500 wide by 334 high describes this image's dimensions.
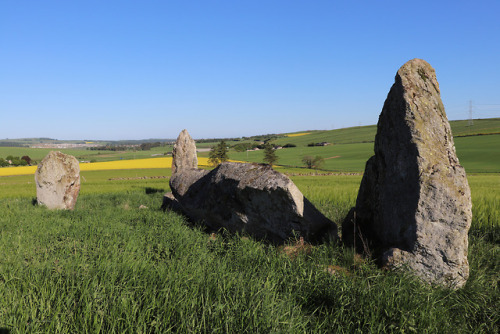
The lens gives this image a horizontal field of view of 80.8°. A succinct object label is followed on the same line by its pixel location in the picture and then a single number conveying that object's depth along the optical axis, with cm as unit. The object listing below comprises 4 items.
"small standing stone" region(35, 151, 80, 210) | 1247
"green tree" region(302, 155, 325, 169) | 5669
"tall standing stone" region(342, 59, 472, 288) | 462
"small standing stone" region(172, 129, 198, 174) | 1814
